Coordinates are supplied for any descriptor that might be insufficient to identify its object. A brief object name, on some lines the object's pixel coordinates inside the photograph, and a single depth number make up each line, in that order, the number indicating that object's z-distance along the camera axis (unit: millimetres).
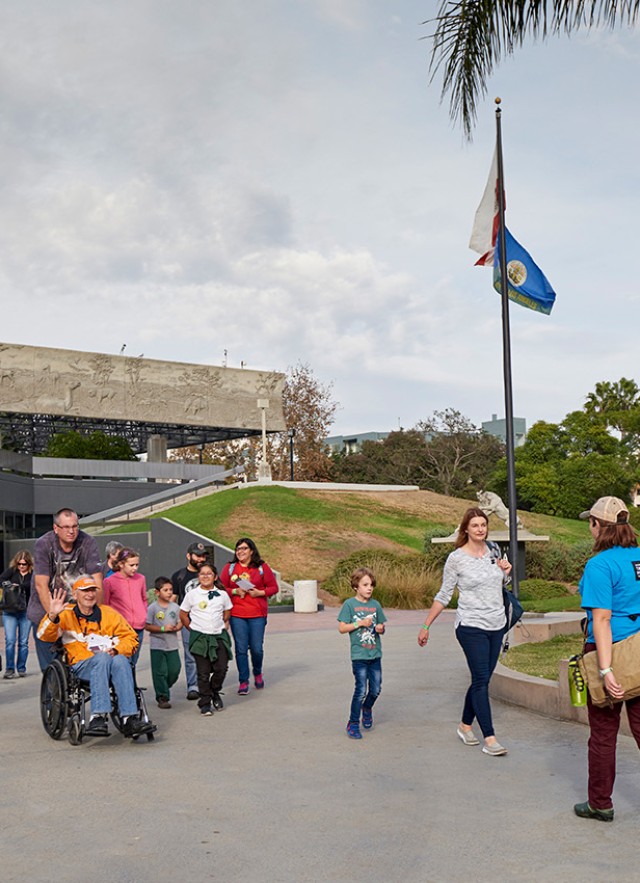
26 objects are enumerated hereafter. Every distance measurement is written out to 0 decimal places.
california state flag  17562
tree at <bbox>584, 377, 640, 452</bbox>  72062
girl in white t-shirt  9625
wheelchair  8133
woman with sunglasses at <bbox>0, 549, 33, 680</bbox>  13859
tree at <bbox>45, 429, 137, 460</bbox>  60562
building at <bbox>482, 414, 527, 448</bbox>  135688
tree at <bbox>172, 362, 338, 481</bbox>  72750
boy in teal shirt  8359
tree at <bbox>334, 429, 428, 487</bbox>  77750
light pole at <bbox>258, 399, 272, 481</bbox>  54200
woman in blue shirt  5266
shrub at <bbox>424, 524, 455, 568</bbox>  30569
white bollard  25781
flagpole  14797
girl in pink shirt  9977
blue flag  17547
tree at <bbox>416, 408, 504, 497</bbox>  75938
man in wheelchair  8016
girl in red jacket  10836
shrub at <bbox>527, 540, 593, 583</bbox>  32156
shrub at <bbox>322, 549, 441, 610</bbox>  26359
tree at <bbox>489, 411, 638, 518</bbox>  59562
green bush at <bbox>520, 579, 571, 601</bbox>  26578
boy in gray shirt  10352
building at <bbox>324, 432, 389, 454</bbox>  138875
